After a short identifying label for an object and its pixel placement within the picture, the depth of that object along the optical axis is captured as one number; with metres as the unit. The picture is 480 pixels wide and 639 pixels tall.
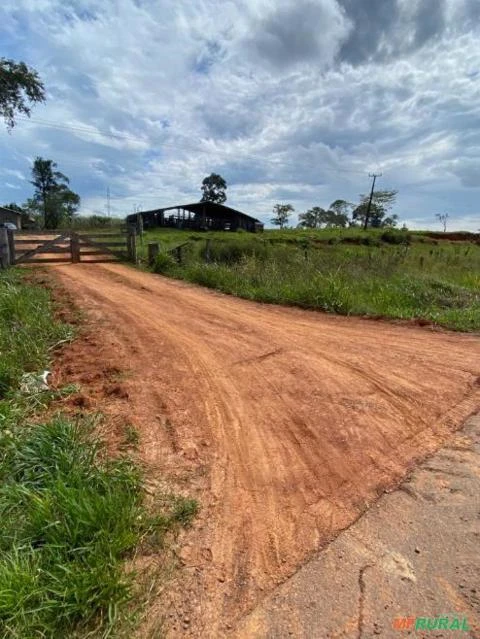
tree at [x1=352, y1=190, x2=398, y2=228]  69.75
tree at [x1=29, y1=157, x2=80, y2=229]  59.44
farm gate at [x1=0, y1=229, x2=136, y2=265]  14.12
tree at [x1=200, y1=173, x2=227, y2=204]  73.19
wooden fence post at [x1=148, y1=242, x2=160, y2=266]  14.63
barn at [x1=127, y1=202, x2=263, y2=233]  50.94
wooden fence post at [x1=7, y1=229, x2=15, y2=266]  13.47
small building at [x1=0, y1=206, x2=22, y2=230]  46.04
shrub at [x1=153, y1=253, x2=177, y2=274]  13.62
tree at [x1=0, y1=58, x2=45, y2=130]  19.30
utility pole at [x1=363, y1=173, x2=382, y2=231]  56.30
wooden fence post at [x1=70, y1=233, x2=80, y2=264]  14.92
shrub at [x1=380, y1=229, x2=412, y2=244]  45.62
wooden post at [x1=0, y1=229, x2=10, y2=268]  13.19
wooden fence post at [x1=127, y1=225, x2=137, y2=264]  15.42
